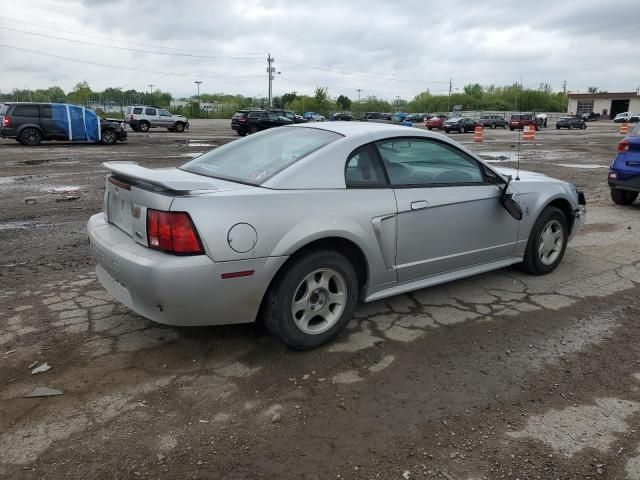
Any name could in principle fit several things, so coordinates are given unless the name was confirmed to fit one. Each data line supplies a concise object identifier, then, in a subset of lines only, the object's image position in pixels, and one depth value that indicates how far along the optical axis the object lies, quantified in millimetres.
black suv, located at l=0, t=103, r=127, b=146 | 19703
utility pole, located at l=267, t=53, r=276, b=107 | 71188
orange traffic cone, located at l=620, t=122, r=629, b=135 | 36212
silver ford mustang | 2975
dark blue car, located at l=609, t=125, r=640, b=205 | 7988
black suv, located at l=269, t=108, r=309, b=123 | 32391
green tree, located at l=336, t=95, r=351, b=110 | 103206
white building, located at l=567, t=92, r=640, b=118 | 90312
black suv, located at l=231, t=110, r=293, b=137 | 30422
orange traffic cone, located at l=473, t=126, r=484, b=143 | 28303
